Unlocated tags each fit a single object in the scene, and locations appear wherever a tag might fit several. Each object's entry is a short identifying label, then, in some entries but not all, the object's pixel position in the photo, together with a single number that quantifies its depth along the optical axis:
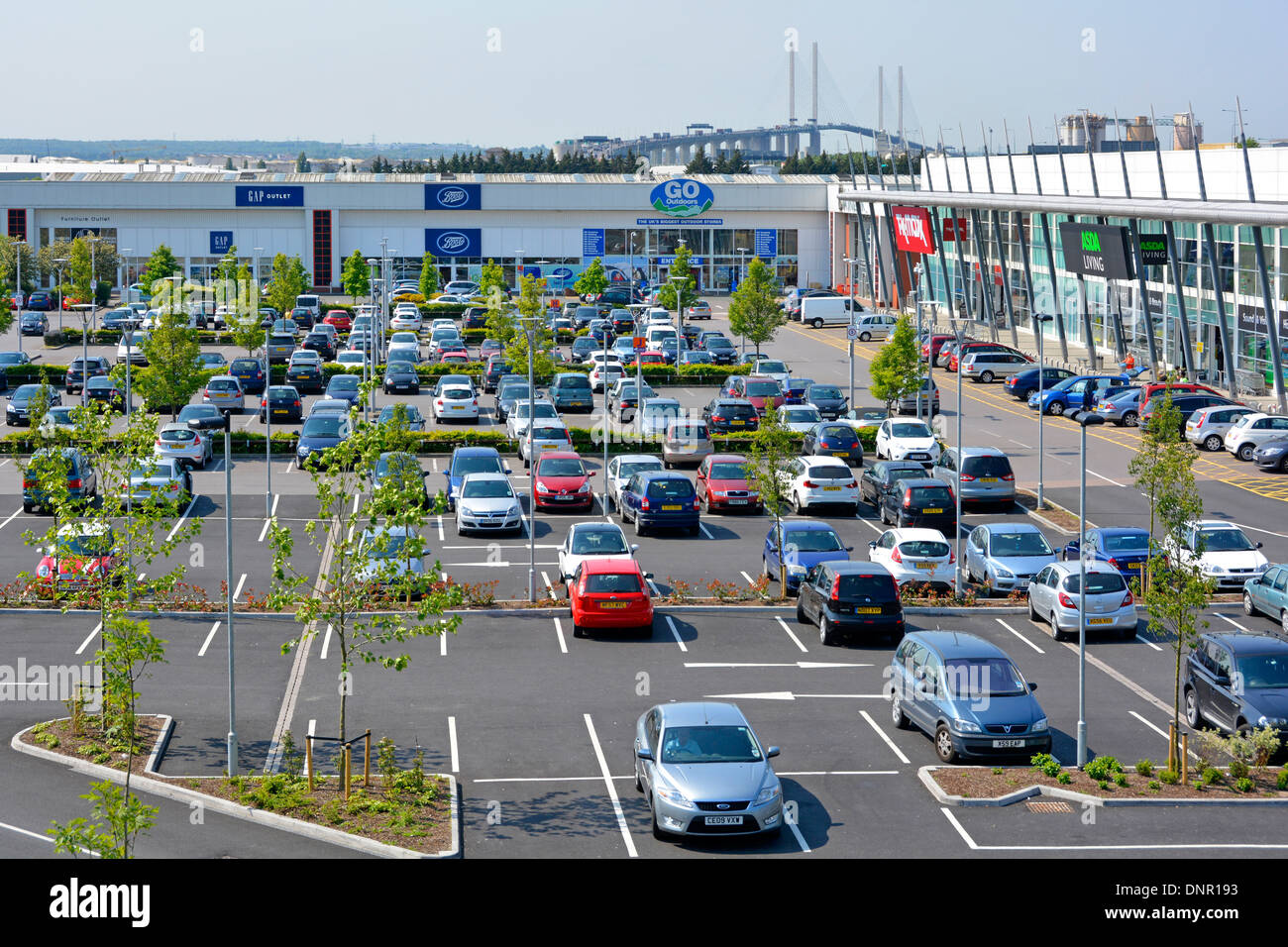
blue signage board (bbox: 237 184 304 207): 95.25
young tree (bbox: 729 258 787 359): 62.31
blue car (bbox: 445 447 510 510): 37.91
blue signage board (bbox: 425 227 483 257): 97.75
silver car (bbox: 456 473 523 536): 35.12
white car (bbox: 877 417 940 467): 42.12
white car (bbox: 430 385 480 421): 49.98
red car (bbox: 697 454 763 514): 38.00
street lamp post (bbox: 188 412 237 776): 19.73
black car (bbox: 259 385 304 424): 49.56
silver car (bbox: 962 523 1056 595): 30.44
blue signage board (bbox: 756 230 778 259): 100.69
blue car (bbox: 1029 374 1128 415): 52.34
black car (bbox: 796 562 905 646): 26.55
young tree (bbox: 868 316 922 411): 48.06
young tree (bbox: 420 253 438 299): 89.00
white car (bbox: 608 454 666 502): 38.31
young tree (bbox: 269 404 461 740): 19.67
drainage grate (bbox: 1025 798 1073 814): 18.75
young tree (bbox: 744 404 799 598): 31.38
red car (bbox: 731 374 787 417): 50.84
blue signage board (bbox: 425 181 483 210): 96.75
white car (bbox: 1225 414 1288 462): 44.09
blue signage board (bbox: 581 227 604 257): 99.31
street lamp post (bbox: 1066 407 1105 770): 20.44
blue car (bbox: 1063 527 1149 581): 30.36
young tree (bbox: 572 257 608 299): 85.50
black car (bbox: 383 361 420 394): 57.50
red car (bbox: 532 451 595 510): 37.38
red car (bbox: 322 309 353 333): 77.56
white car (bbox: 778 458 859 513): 37.53
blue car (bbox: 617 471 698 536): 35.41
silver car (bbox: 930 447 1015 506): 37.88
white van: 82.69
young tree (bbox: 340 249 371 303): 86.56
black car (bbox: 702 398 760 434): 47.06
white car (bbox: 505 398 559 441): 45.03
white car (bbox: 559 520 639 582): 30.38
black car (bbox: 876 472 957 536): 35.34
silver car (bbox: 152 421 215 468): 41.53
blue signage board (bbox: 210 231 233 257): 96.12
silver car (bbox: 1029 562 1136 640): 27.00
